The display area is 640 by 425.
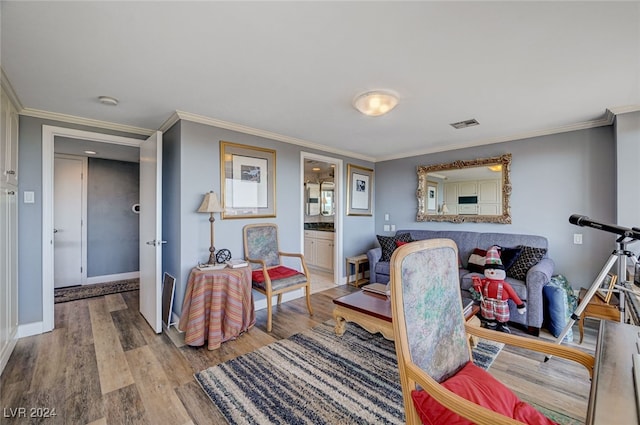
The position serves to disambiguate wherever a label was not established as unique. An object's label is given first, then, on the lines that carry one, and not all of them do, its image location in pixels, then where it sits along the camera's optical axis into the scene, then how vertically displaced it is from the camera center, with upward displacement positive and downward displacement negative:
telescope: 1.35 -0.09
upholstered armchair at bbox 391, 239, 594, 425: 0.92 -0.55
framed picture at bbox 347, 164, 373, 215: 4.48 +0.38
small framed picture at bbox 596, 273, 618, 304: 2.15 -0.67
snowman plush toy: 2.49 -0.78
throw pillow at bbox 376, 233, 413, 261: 3.94 -0.47
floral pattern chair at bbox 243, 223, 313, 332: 2.76 -0.66
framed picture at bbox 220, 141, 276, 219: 3.01 +0.37
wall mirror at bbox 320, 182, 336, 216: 6.31 +0.30
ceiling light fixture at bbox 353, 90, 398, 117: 2.15 +0.92
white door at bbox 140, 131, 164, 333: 2.62 -0.20
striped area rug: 1.58 -1.21
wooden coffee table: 2.18 -0.87
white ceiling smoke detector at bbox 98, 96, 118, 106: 2.26 +0.97
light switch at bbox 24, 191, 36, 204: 2.53 +0.14
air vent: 2.88 +0.99
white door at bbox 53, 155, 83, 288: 4.02 -0.15
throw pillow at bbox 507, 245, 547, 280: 2.84 -0.54
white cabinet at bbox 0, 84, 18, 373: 1.98 -0.14
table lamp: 2.63 +0.05
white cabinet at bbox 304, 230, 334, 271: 4.94 -0.74
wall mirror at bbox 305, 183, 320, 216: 6.31 +0.30
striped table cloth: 2.33 -0.87
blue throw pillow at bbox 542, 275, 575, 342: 2.53 -0.92
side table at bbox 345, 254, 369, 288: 4.22 -0.89
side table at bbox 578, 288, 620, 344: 2.17 -0.83
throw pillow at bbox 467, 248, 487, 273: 3.17 -0.60
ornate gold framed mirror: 3.53 +0.30
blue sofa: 2.59 -0.64
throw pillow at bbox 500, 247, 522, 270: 3.01 -0.51
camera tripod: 1.58 -0.39
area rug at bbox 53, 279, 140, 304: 3.63 -1.17
